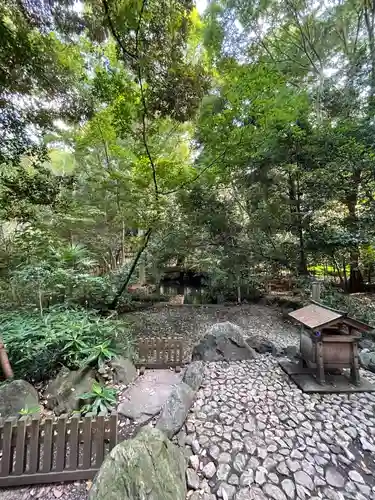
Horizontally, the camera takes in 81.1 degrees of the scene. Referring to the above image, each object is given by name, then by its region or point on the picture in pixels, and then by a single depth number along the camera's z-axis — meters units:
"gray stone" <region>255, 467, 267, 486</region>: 1.48
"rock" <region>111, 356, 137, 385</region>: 2.70
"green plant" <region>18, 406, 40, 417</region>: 1.88
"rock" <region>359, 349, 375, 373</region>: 3.02
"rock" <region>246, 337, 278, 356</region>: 3.55
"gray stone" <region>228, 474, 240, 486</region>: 1.49
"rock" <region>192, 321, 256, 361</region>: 3.23
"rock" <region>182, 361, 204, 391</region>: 2.45
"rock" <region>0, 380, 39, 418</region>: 1.98
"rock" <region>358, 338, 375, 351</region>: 3.66
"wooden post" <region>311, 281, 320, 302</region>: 3.16
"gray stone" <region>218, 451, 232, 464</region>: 1.64
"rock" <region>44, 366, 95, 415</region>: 2.23
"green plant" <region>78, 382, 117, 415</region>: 2.18
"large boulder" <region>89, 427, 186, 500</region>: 1.17
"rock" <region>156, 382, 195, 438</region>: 1.90
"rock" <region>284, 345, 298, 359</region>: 3.36
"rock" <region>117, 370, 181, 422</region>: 2.28
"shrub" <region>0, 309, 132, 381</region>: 2.57
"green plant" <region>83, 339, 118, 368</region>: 2.57
